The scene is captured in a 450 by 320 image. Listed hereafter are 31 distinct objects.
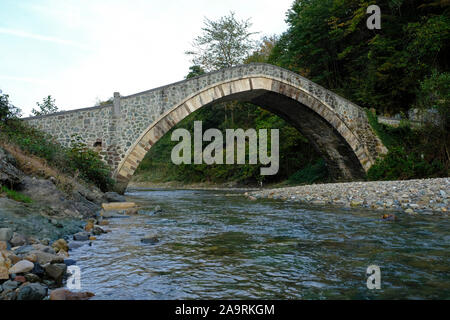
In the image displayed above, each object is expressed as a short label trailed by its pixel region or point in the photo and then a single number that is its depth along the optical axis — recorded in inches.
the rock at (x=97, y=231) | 184.5
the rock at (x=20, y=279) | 96.1
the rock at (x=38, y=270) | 104.5
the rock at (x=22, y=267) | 99.3
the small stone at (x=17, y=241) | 132.1
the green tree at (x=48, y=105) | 735.7
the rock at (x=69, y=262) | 123.8
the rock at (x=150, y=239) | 166.3
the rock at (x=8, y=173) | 190.5
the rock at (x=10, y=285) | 89.6
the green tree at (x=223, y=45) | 962.7
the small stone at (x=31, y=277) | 98.6
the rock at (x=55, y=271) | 104.8
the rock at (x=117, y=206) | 308.4
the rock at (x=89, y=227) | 191.5
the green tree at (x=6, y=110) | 349.4
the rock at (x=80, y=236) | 168.1
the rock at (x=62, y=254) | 127.0
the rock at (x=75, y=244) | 151.9
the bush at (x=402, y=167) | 468.0
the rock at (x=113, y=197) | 363.7
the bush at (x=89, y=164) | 395.4
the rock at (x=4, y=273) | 94.8
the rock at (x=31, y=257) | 109.0
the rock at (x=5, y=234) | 131.6
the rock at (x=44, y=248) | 125.6
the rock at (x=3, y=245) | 119.6
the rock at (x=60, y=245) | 140.8
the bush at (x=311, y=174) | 740.6
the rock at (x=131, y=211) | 285.7
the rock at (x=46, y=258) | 112.7
